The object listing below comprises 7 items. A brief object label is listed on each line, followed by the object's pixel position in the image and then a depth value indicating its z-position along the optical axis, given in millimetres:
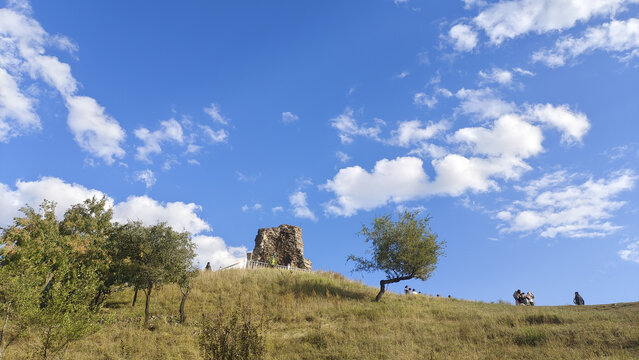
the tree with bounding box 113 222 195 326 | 20297
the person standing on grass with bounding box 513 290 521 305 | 29964
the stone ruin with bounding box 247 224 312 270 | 43875
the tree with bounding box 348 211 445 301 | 27469
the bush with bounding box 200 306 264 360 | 9234
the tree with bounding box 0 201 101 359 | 12000
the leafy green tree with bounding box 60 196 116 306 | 21484
